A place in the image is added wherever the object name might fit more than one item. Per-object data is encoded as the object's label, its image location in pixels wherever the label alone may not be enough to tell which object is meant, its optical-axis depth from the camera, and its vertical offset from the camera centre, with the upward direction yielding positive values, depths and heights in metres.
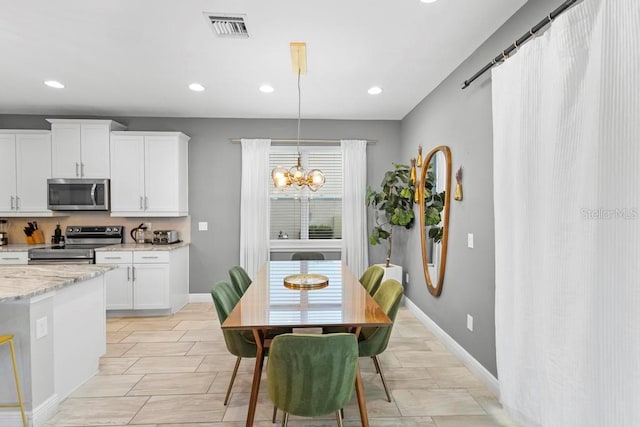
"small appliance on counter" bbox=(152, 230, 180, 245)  4.64 -0.33
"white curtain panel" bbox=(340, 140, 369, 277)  4.98 +0.05
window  5.13 +0.11
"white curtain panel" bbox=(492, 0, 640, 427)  1.41 -0.06
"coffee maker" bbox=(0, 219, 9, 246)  4.70 -0.22
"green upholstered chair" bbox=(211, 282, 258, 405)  2.26 -0.84
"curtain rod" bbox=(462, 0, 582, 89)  1.77 +1.04
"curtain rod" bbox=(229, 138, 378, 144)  4.96 +1.02
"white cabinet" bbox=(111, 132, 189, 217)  4.54 +0.52
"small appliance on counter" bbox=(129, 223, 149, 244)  4.75 -0.30
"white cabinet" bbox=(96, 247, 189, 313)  4.27 -0.84
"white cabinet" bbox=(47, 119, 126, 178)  4.45 +0.84
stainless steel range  4.11 -0.43
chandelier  3.08 +0.33
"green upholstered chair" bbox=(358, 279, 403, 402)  2.33 -0.84
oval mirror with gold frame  3.46 +0.00
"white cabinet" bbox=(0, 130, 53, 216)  4.47 +0.56
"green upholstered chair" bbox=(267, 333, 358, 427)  1.61 -0.76
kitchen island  2.13 -0.80
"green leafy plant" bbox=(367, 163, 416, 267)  4.39 +0.13
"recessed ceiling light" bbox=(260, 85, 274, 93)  3.75 +1.36
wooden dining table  1.88 -0.60
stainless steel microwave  4.46 +0.24
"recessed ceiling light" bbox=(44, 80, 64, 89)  3.63 +1.37
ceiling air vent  2.41 +1.36
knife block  4.66 -0.34
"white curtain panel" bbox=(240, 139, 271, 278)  4.91 +0.10
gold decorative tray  2.62 -0.55
